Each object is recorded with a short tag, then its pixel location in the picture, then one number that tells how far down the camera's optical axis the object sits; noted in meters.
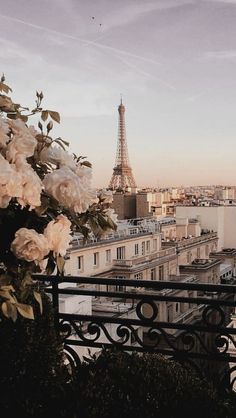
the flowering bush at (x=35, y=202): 1.76
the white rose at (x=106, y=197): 2.16
